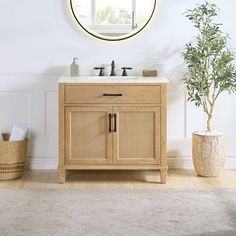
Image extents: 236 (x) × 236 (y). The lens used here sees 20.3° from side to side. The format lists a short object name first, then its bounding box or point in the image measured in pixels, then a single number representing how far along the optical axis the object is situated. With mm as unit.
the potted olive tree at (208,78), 4891
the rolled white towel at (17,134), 5035
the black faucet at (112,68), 5135
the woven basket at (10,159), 4887
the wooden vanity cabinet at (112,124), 4699
